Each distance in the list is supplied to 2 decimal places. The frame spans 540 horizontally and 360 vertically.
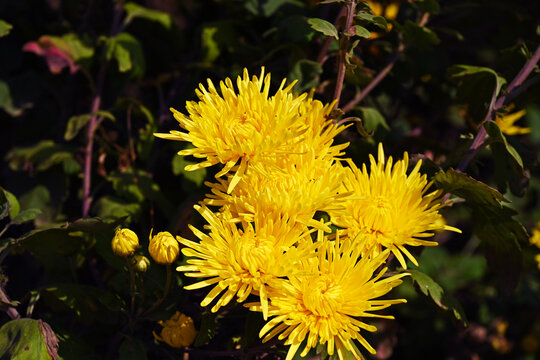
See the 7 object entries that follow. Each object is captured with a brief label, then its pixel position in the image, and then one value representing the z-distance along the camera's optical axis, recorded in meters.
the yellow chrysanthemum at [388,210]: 0.66
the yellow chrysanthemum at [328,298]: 0.63
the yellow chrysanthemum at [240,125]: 0.64
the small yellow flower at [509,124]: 0.80
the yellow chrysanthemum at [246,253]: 0.63
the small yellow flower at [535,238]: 0.82
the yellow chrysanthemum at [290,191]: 0.64
